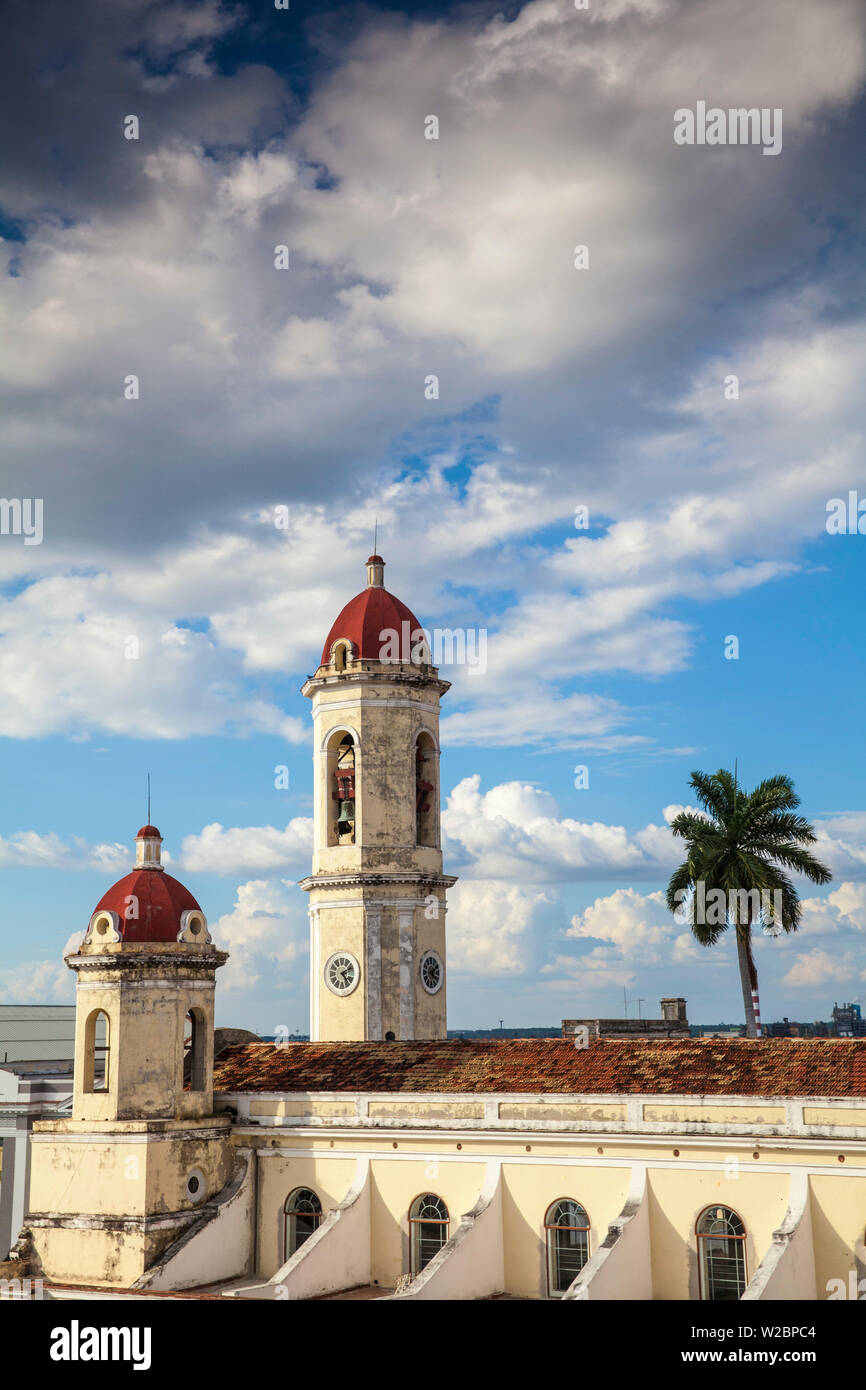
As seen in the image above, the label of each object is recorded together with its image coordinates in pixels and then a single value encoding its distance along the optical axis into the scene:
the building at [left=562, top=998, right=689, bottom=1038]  45.00
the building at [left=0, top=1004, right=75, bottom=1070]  48.91
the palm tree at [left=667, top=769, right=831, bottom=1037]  38.97
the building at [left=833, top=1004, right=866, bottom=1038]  123.62
